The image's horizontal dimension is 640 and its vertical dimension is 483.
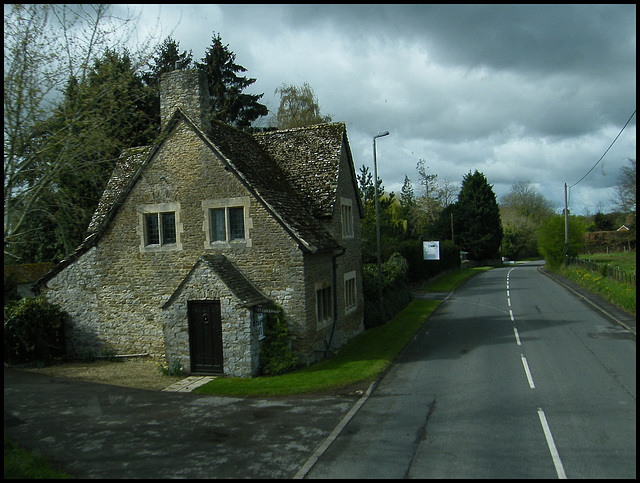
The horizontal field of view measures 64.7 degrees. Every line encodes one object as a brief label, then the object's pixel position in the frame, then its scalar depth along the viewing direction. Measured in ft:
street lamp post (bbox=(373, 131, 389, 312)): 87.05
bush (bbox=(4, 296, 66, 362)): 58.29
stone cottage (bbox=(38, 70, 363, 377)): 54.29
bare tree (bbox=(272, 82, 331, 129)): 127.54
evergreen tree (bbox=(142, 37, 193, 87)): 89.30
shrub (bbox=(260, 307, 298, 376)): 53.36
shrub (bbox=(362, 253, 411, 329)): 84.79
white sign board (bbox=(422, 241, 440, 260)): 147.95
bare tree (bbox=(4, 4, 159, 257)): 34.32
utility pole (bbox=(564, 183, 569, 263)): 146.82
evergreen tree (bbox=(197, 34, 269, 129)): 125.59
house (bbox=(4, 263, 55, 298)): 85.06
